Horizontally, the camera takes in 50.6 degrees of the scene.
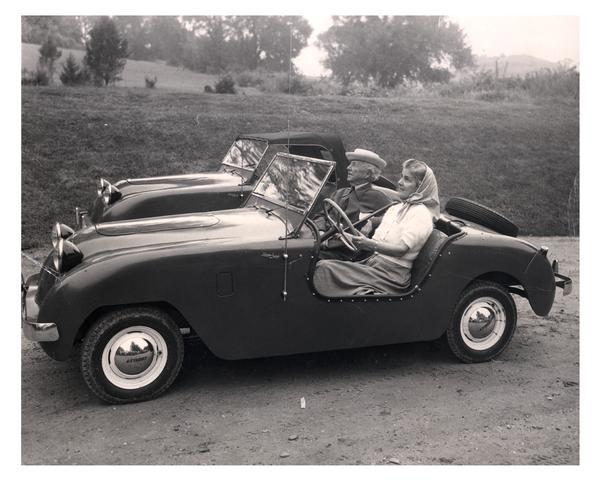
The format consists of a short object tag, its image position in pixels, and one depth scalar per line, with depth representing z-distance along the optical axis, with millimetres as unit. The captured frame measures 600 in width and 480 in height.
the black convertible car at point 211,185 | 6285
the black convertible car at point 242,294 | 3736
